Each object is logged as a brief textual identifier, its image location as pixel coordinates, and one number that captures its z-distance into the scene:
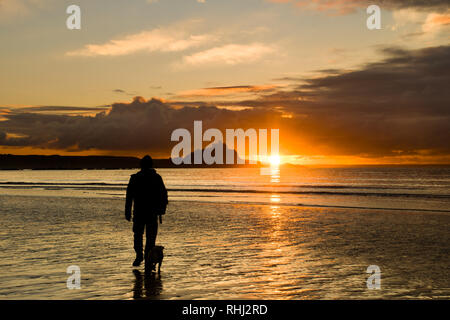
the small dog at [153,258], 9.03
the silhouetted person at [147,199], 9.59
